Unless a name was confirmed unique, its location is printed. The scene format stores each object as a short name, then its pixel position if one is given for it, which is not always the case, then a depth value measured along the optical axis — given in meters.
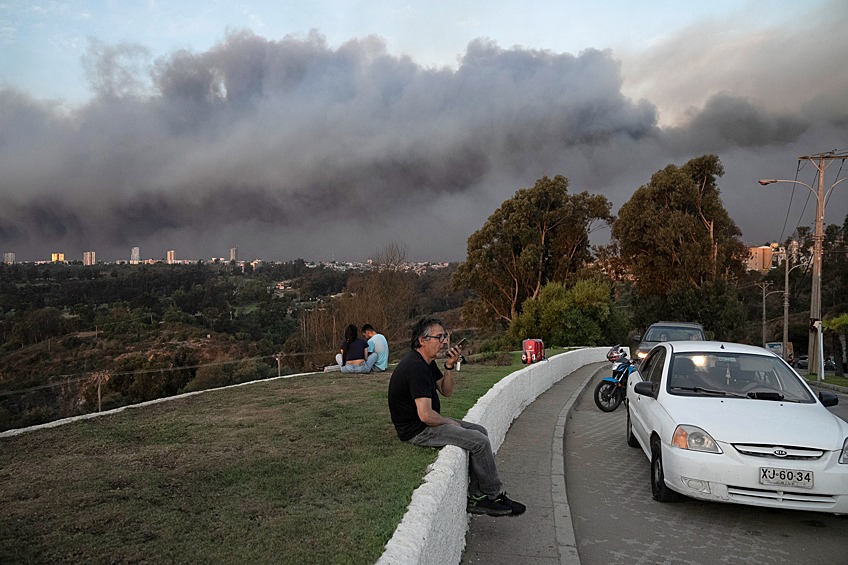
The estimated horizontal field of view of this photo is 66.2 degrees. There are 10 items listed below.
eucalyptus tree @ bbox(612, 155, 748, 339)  53.38
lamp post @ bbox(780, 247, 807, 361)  45.91
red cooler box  20.16
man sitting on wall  5.78
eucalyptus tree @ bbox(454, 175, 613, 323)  55.62
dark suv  18.88
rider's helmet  14.34
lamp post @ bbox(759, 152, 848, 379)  27.58
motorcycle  13.41
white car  5.75
